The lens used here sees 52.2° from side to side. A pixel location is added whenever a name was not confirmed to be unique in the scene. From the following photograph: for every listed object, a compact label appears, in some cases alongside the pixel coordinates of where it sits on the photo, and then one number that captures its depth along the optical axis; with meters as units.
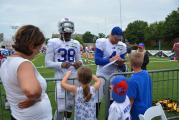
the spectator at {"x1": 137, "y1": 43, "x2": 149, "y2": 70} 5.96
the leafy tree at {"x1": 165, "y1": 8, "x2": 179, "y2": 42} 34.89
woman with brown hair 1.65
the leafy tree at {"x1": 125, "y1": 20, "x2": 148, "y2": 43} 46.17
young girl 2.54
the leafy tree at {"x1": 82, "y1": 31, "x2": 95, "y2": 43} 55.89
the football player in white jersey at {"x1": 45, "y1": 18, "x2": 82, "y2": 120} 2.97
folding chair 2.17
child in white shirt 2.27
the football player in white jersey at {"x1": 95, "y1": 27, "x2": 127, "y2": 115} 3.37
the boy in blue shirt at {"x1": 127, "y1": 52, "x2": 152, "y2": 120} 2.52
